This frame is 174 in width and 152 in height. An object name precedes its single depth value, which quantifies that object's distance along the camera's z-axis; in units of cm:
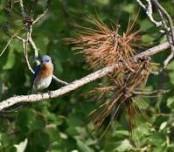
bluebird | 1017
